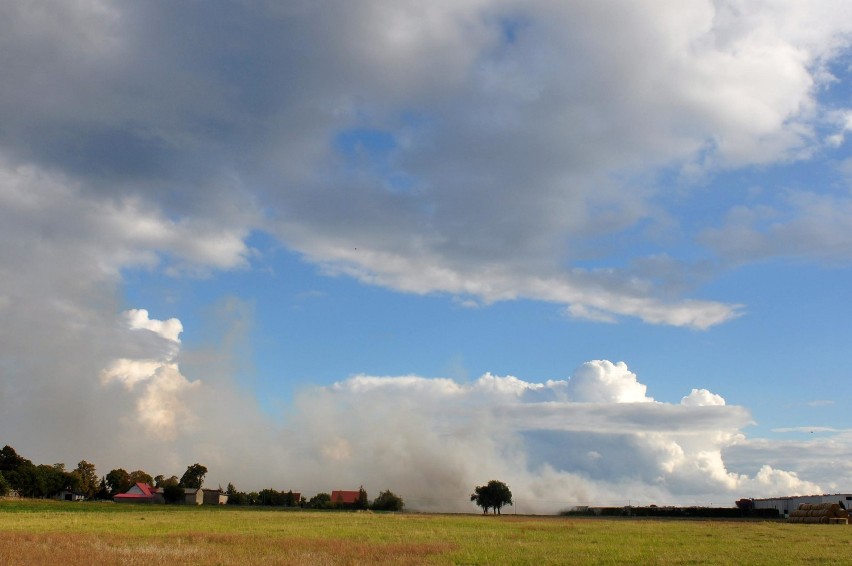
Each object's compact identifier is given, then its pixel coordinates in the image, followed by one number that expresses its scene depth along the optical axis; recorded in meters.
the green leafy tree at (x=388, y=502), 187.12
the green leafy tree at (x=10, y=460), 194.62
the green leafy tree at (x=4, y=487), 159.48
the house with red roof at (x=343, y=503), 189.77
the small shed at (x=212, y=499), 196.00
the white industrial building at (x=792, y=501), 133.38
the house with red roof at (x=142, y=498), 195.62
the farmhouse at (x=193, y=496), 183.48
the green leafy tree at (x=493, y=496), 179.75
